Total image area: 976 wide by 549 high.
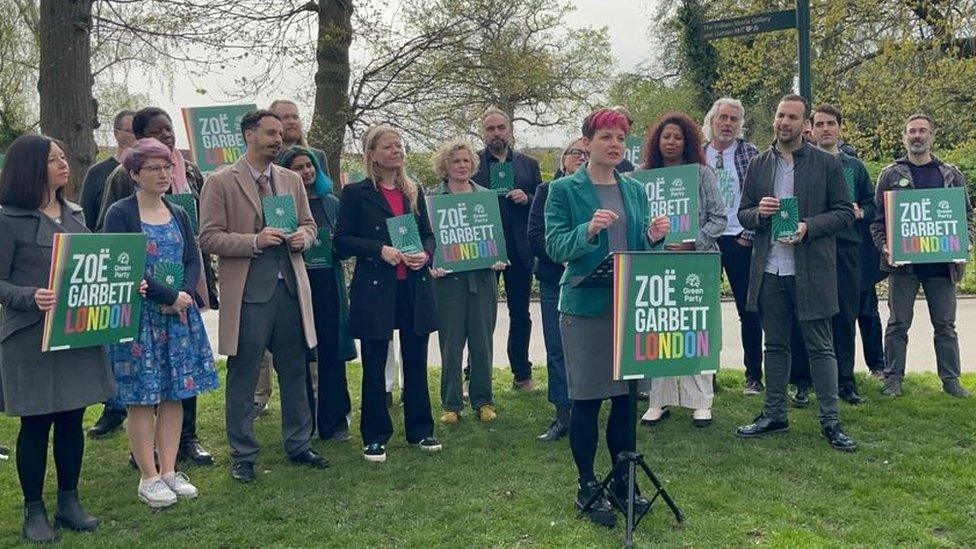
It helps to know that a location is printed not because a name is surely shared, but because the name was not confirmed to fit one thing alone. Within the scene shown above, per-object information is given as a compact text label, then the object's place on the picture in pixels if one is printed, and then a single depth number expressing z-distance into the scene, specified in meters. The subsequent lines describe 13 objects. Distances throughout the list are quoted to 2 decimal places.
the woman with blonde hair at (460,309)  7.04
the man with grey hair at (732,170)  7.28
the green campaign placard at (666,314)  4.26
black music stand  4.52
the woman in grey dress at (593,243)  4.72
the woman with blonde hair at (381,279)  6.07
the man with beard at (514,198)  7.56
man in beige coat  5.63
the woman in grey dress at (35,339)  4.65
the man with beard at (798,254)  6.14
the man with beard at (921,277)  7.61
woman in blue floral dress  5.23
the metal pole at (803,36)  9.61
